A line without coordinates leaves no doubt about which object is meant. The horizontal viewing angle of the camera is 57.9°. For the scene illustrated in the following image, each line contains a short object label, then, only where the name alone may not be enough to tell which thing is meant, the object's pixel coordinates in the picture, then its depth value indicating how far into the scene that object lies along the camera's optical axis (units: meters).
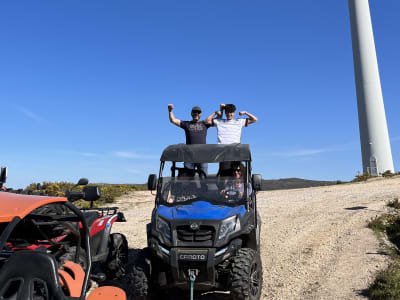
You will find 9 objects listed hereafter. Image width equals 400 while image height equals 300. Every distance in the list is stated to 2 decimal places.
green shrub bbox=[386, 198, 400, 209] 11.80
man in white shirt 6.96
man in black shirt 7.12
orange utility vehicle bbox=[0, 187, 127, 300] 2.78
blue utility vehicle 4.79
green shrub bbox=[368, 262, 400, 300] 5.27
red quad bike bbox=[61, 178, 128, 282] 6.43
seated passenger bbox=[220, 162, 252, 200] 5.71
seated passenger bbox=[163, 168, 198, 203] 5.79
